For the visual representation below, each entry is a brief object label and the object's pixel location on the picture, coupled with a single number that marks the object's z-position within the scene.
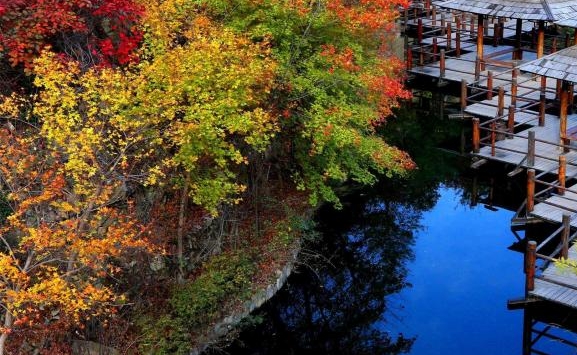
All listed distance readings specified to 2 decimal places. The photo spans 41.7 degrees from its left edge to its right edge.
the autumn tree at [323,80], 20.84
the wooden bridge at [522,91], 22.58
